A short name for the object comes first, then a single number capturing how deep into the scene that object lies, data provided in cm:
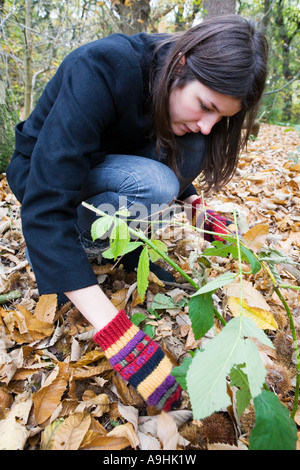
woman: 83
